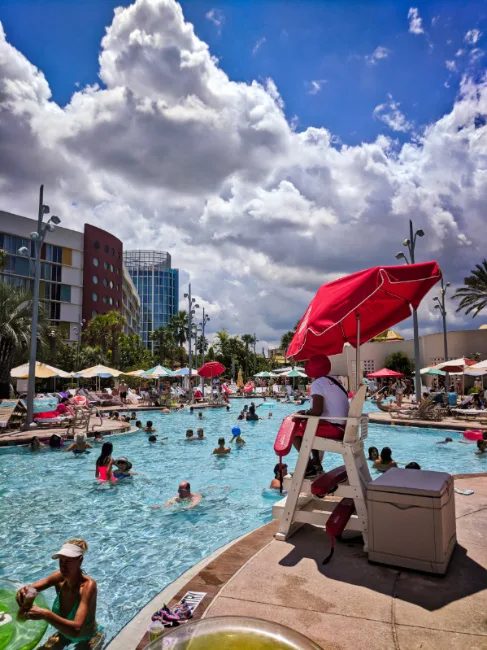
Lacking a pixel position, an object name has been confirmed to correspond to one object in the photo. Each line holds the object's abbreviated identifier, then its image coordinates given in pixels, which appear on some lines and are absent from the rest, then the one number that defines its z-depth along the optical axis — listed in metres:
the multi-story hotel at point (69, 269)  55.06
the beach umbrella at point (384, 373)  27.67
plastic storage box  3.62
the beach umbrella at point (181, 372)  31.71
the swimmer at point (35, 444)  13.80
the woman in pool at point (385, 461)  9.90
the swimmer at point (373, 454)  11.16
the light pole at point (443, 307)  33.16
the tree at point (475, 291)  35.12
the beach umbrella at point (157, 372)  30.47
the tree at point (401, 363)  46.47
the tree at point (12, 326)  30.55
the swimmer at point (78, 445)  13.84
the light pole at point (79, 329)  57.06
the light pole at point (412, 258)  22.19
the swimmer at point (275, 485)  9.25
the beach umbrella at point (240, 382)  47.82
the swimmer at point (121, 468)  10.27
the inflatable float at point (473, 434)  14.88
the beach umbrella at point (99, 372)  26.72
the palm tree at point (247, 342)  73.07
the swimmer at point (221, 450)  13.95
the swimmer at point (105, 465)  10.07
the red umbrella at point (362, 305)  4.21
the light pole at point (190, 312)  31.55
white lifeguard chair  4.25
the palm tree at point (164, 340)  78.31
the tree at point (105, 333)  56.09
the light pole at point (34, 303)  16.48
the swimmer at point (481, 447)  13.06
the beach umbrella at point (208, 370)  27.48
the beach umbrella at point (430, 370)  27.66
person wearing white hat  3.34
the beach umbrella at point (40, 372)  20.72
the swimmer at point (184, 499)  8.62
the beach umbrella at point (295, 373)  34.69
